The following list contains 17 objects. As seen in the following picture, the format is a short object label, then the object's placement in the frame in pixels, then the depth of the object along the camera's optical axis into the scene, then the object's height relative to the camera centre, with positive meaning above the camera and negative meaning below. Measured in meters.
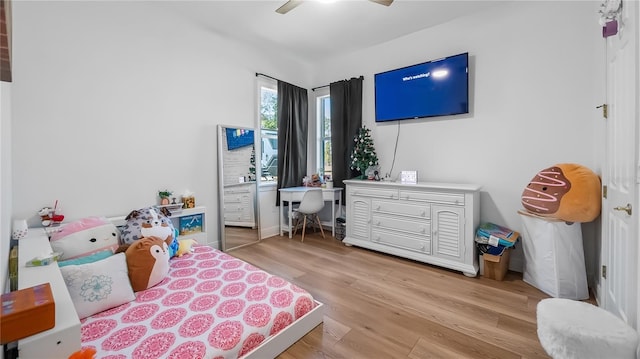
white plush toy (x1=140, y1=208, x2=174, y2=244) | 2.19 -0.43
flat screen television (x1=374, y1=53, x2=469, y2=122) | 2.98 +1.01
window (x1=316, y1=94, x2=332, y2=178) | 4.47 +0.68
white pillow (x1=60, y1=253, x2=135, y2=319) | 1.50 -0.64
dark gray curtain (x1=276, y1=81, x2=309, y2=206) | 4.03 +0.63
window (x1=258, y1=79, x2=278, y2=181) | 3.90 +0.69
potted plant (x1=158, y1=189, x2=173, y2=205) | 2.81 -0.22
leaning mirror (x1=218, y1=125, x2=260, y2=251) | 3.39 -0.16
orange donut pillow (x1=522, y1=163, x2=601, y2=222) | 2.05 -0.19
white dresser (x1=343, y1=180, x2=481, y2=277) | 2.64 -0.54
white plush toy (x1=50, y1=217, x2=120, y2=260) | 1.85 -0.44
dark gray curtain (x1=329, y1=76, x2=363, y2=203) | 3.92 +0.79
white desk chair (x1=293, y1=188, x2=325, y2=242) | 3.76 -0.41
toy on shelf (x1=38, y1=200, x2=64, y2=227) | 2.14 -0.31
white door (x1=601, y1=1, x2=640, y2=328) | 1.33 -0.05
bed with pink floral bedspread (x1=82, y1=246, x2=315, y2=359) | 1.30 -0.81
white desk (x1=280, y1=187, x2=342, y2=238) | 3.88 -0.34
